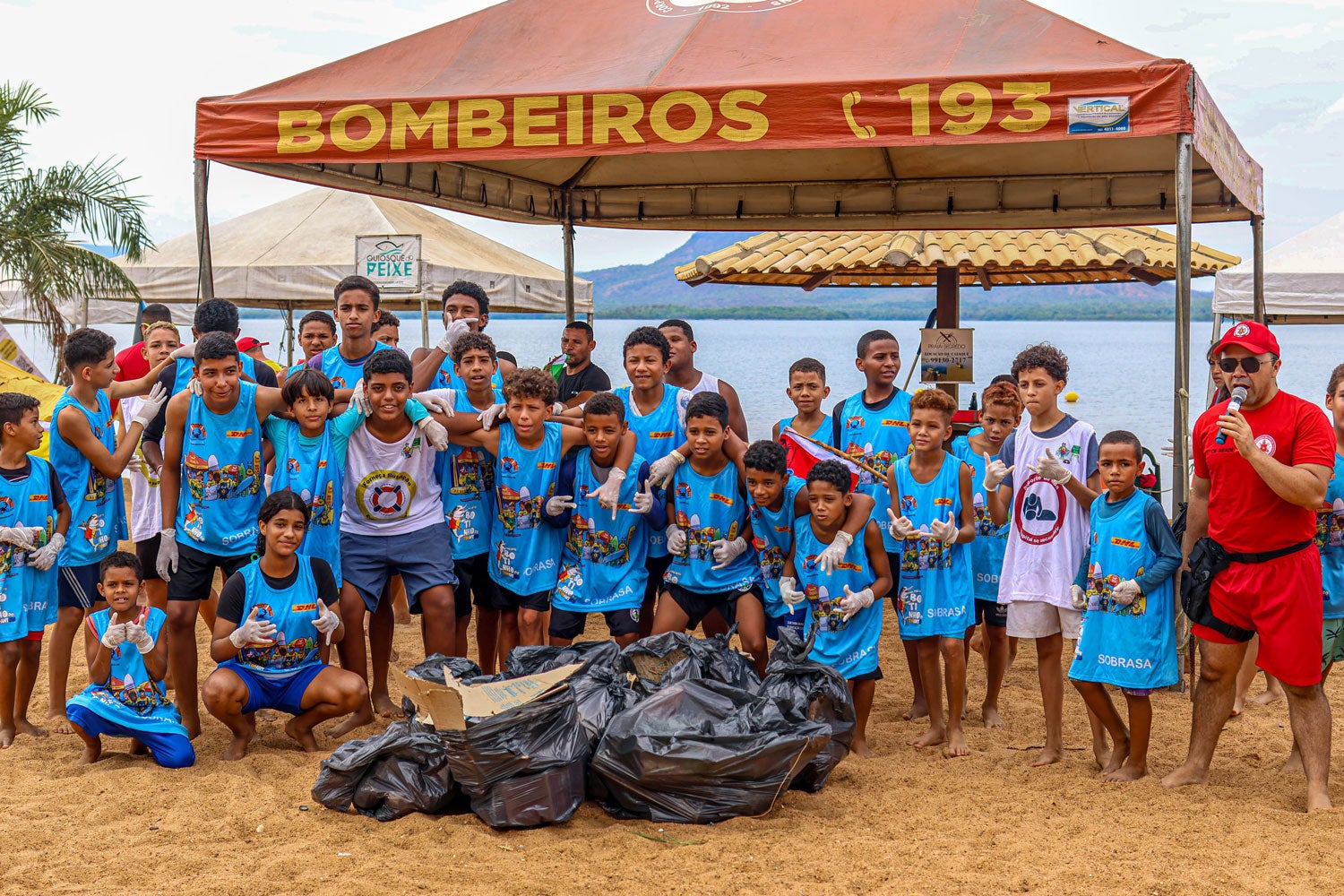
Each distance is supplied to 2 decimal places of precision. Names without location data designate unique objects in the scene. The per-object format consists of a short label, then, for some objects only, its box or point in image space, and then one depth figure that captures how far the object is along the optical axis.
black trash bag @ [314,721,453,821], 4.37
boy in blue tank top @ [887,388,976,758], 5.32
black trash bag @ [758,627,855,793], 4.73
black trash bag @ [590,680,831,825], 4.23
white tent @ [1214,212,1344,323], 9.99
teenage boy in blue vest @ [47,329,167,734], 5.58
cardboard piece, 4.24
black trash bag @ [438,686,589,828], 4.15
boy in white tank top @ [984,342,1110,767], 5.11
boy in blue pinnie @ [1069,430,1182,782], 4.71
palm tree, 12.52
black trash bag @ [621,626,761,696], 4.91
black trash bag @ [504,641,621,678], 4.94
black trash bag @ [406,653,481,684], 4.75
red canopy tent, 5.38
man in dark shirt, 7.01
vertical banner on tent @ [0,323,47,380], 10.79
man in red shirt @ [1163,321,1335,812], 4.43
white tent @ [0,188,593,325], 13.68
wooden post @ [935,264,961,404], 11.46
